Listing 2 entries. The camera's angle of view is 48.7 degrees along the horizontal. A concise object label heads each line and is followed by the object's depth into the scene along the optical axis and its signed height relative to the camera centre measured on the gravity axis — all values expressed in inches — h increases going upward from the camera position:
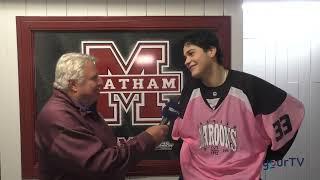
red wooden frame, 83.0 +12.1
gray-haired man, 57.9 -9.6
